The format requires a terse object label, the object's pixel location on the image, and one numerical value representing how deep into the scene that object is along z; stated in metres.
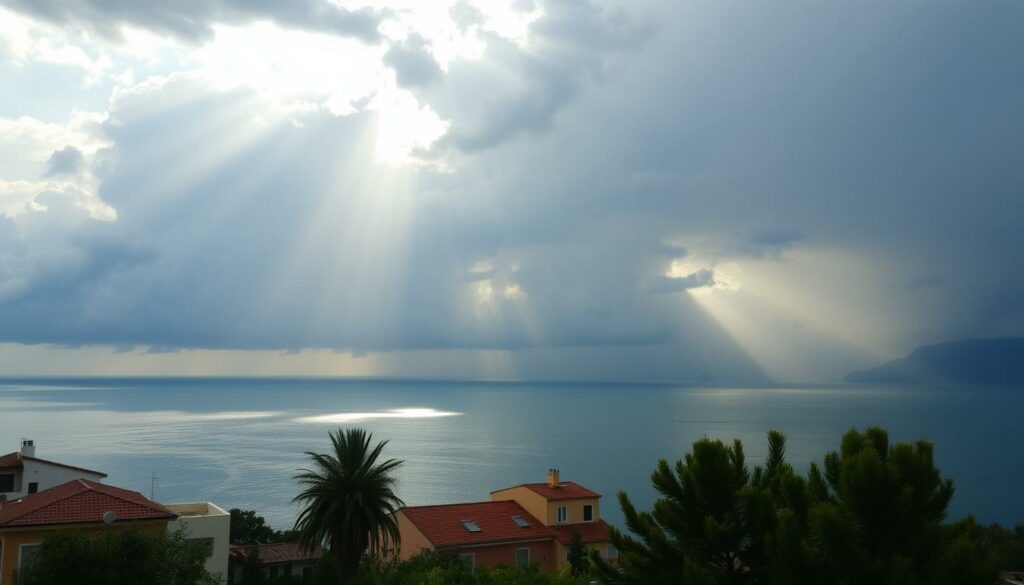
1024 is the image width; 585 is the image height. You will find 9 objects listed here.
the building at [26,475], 32.38
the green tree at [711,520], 11.55
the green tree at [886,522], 9.91
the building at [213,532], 27.41
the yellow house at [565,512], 38.46
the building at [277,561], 42.41
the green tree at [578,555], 33.05
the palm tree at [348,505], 28.98
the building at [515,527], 35.59
